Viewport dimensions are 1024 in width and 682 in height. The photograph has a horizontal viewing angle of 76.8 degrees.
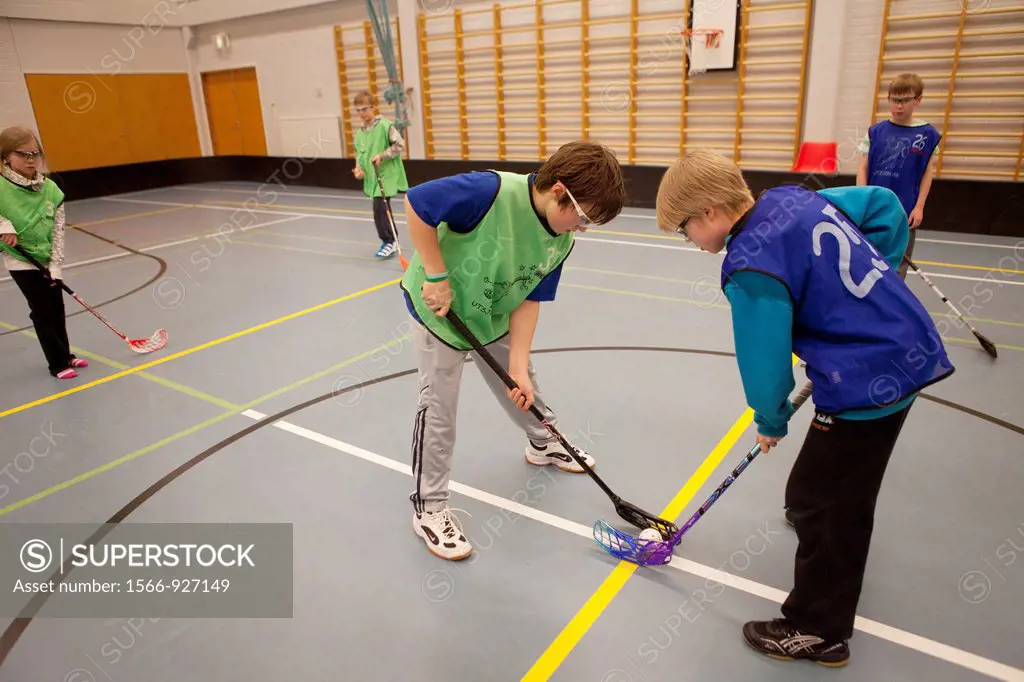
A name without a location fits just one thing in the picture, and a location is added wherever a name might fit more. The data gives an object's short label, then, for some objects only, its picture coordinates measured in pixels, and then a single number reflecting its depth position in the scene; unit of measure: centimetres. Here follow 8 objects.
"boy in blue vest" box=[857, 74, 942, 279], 398
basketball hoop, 866
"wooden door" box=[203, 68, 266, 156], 1461
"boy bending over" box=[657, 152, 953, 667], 157
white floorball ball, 242
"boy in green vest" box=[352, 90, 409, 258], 701
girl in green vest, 396
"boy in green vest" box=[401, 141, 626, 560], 200
